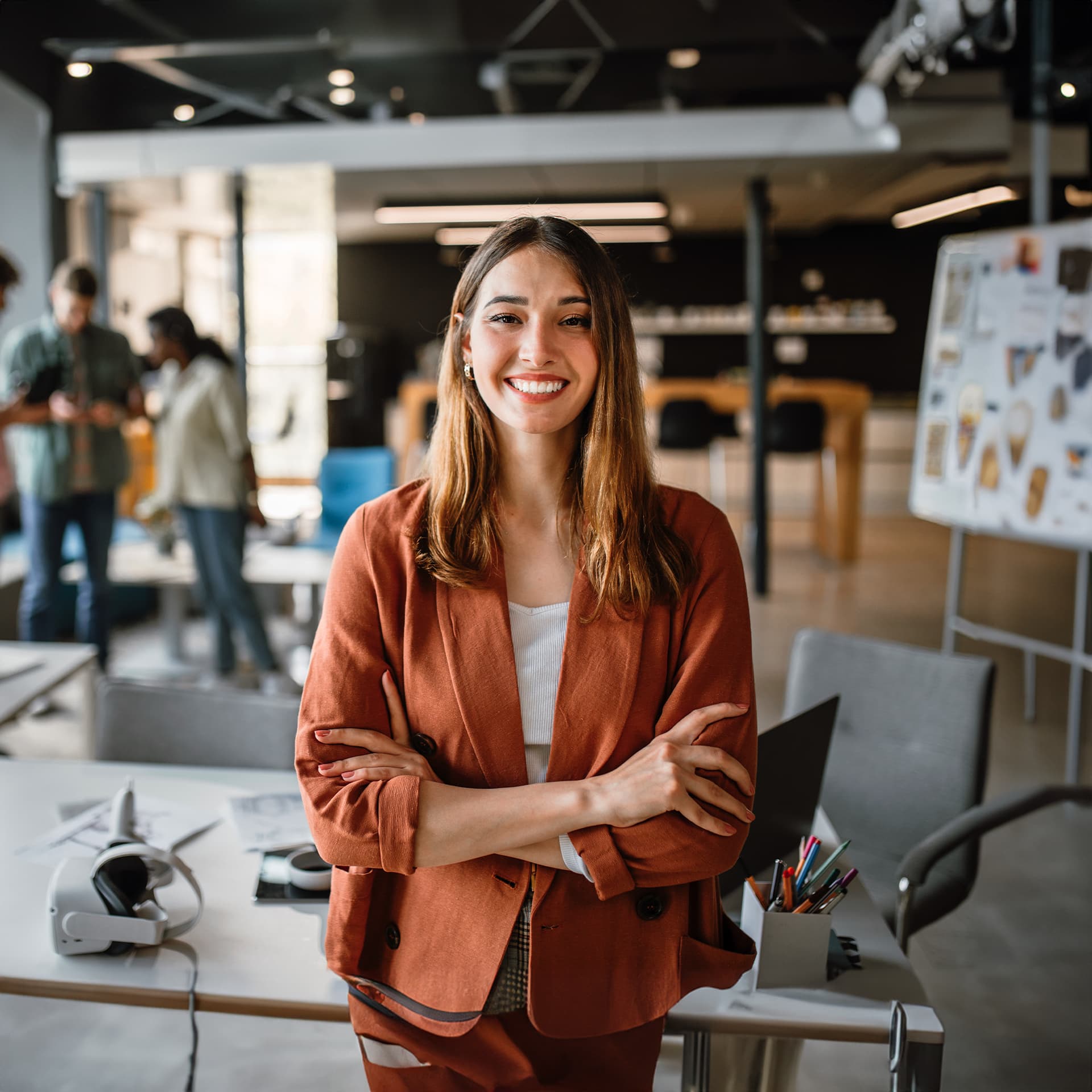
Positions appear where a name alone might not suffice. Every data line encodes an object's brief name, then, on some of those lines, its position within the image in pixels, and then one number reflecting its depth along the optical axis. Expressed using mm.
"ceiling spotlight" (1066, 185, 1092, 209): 4539
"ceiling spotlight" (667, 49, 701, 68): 6105
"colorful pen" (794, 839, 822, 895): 1328
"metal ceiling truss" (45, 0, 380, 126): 5496
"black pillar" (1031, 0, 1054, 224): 4082
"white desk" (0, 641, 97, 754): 2326
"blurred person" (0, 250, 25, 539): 3568
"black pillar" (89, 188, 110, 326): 7000
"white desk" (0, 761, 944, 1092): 1260
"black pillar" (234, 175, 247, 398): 7270
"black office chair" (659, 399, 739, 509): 8430
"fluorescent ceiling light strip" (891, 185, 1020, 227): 9586
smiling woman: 1143
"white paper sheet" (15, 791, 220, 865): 1629
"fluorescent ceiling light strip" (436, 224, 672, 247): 11344
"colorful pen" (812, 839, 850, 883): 1307
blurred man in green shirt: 4215
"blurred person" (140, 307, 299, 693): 4488
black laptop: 1468
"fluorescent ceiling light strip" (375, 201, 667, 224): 9766
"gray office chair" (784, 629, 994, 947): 2123
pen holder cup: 1312
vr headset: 1337
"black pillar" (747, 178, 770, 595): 6902
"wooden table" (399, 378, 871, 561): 8164
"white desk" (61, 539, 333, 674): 4137
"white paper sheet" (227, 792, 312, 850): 1694
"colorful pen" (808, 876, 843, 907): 1305
